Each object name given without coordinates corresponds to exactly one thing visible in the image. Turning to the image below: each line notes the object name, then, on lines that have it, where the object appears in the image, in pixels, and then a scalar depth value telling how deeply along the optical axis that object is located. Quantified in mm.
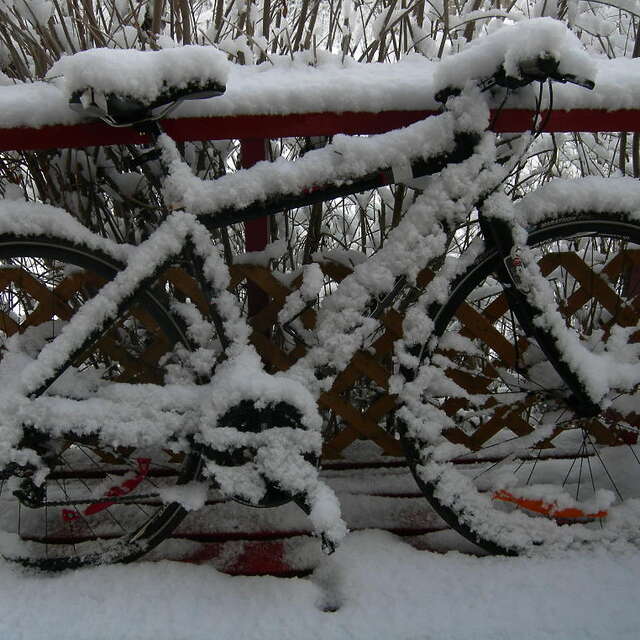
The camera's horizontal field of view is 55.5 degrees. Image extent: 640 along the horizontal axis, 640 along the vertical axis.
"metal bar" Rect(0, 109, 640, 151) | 1463
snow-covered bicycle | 1371
